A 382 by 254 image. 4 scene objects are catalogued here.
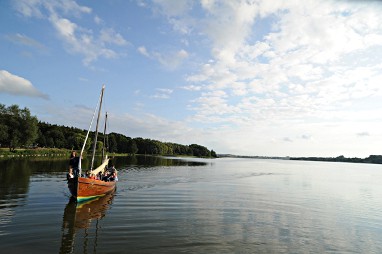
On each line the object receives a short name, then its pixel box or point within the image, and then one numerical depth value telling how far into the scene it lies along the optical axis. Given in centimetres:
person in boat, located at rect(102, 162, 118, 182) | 3259
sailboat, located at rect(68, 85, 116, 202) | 2469
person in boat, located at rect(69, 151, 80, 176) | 2747
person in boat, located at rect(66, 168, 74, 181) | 2523
